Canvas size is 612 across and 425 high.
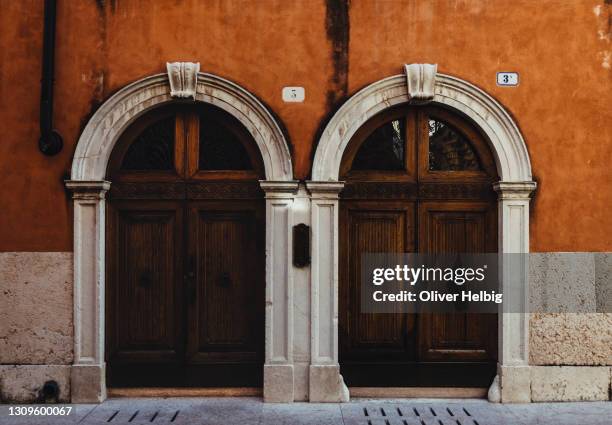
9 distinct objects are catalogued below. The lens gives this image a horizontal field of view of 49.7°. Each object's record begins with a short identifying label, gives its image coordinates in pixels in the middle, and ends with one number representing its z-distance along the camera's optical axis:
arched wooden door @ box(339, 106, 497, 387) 7.04
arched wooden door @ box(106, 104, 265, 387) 7.04
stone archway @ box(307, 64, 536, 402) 6.80
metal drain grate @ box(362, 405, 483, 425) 6.26
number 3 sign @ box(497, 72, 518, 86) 6.90
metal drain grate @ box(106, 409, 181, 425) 6.25
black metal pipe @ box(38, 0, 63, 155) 6.75
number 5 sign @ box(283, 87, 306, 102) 6.88
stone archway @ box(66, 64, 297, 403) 6.80
